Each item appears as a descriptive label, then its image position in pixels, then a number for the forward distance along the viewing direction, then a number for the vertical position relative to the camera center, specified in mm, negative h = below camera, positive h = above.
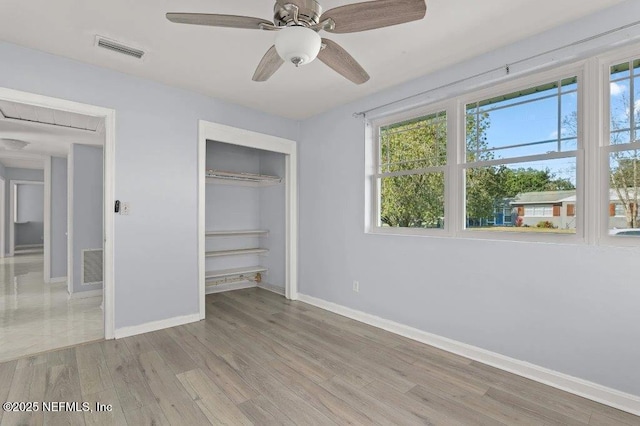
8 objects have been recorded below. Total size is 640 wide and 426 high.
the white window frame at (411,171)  3021 +448
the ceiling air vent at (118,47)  2555 +1359
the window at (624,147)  2096 +442
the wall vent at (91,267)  4680 -798
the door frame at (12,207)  8234 +129
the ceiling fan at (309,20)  1562 +1001
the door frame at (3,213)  7879 -27
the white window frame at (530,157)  2266 +448
